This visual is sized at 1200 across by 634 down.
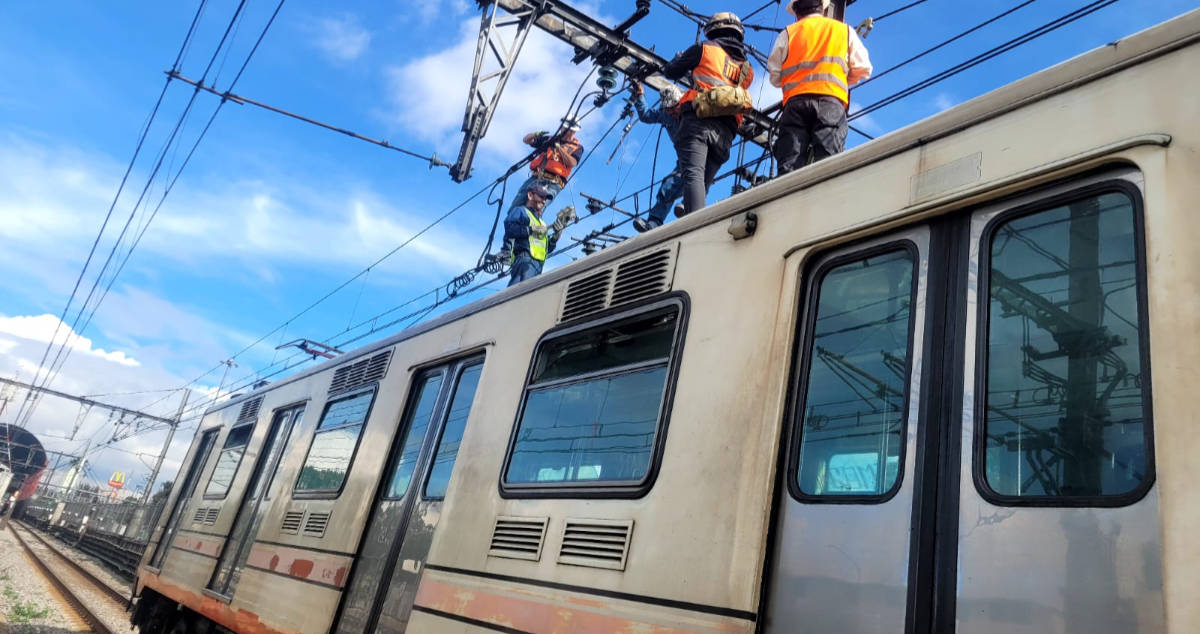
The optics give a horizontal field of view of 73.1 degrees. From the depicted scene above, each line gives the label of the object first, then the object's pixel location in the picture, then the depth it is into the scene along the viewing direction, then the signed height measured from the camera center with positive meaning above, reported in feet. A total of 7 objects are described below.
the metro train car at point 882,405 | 6.39 +2.80
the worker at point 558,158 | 32.37 +17.42
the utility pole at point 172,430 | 102.22 +14.02
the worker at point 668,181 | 19.25 +10.98
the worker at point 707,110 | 17.67 +11.31
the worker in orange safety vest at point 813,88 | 15.43 +10.69
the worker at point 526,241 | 27.94 +12.30
